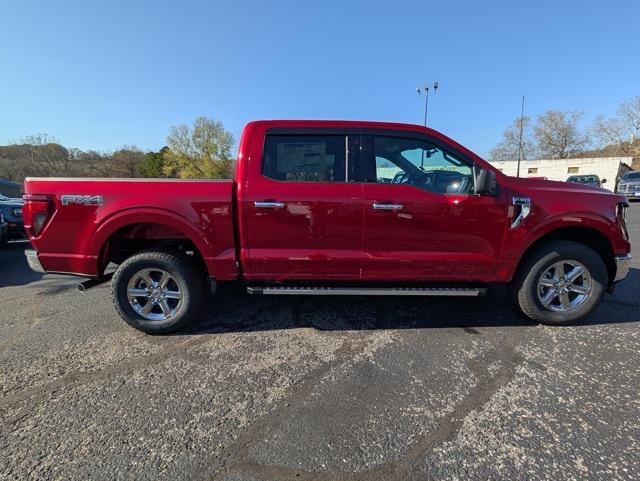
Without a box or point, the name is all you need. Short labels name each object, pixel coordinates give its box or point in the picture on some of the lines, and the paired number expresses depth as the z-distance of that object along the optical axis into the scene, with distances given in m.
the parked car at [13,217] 7.77
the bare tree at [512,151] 58.50
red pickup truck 3.10
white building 37.31
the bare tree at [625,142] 48.78
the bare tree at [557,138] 56.72
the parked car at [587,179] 22.58
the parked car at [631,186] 19.14
